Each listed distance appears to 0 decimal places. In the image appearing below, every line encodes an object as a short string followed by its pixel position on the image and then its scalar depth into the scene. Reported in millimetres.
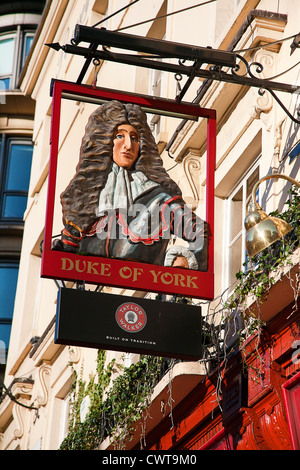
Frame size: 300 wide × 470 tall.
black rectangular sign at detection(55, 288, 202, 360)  9859
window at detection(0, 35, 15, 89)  33094
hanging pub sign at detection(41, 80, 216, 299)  10047
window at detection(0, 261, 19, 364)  29094
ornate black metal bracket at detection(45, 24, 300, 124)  10023
